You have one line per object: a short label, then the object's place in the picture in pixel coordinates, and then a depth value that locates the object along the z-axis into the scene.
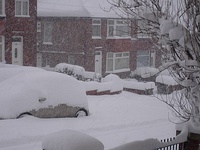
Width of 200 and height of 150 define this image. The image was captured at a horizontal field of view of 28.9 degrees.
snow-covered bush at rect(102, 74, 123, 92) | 23.08
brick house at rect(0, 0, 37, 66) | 27.61
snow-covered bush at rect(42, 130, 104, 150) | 5.43
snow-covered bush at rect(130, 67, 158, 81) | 33.00
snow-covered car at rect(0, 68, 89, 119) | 12.65
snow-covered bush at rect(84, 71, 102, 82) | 25.61
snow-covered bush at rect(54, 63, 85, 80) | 27.01
